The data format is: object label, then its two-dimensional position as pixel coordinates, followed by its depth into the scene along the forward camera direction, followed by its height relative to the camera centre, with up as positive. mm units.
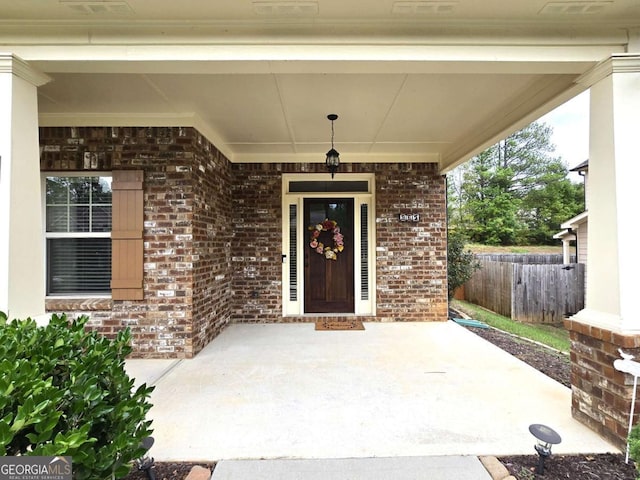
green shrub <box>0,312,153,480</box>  1094 -589
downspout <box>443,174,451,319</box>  5223 +408
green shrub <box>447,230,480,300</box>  6410 -434
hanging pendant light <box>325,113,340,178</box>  4086 +1091
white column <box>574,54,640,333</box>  1986 +304
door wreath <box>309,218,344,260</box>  5410 +63
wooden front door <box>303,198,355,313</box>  5418 -334
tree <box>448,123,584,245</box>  18516 +2988
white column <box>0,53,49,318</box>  1950 +328
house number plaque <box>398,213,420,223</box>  5234 +415
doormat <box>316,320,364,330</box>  4805 -1272
